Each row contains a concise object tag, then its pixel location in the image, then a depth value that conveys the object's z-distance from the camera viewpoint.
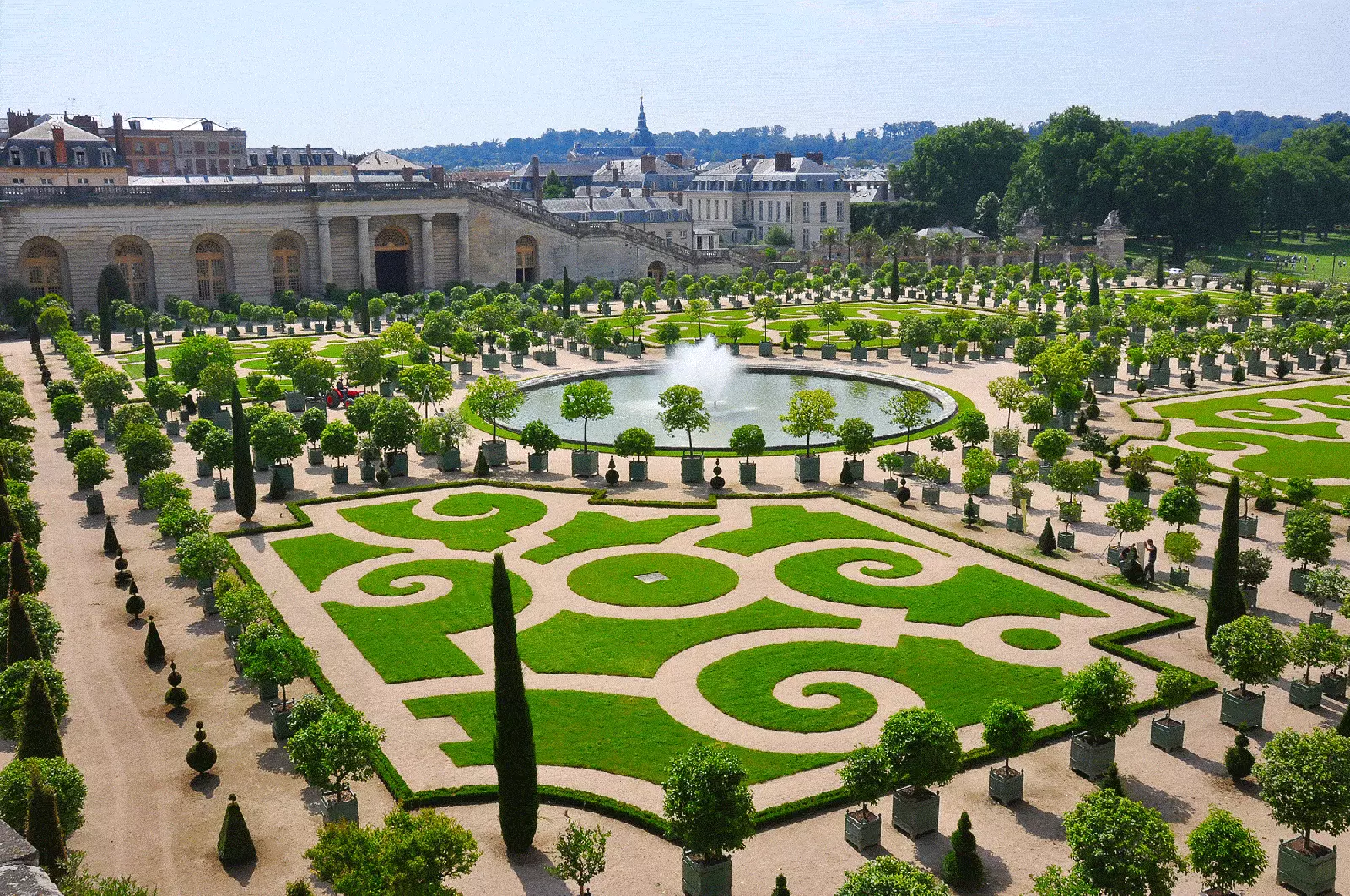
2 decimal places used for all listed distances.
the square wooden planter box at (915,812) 25.03
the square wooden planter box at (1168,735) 28.28
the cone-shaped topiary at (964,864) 23.11
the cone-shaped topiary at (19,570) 32.81
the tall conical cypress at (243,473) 44.72
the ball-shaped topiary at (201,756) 27.39
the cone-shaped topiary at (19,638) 29.08
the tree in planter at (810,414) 51.75
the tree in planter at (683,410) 52.66
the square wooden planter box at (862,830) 24.42
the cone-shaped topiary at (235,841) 24.03
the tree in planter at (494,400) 55.28
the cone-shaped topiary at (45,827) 21.27
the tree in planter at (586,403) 53.38
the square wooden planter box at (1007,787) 26.16
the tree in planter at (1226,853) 21.42
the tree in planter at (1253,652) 29.00
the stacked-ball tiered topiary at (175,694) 30.78
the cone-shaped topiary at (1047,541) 41.78
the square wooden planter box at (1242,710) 29.39
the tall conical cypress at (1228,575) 32.78
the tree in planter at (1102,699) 26.89
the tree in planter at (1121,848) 20.59
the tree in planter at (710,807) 22.61
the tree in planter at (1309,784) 22.84
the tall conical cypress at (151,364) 71.31
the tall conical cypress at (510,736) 23.61
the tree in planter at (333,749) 24.97
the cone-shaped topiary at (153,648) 33.50
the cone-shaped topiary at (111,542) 42.41
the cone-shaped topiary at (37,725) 25.33
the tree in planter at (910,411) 54.31
